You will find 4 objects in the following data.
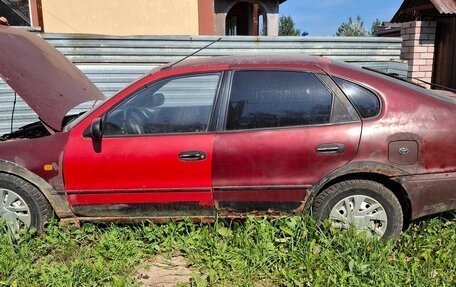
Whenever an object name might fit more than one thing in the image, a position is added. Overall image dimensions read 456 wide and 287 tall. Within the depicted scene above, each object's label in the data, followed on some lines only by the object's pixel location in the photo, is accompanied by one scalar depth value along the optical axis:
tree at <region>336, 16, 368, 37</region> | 33.92
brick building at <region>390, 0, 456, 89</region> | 6.78
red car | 3.05
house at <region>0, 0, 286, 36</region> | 8.00
